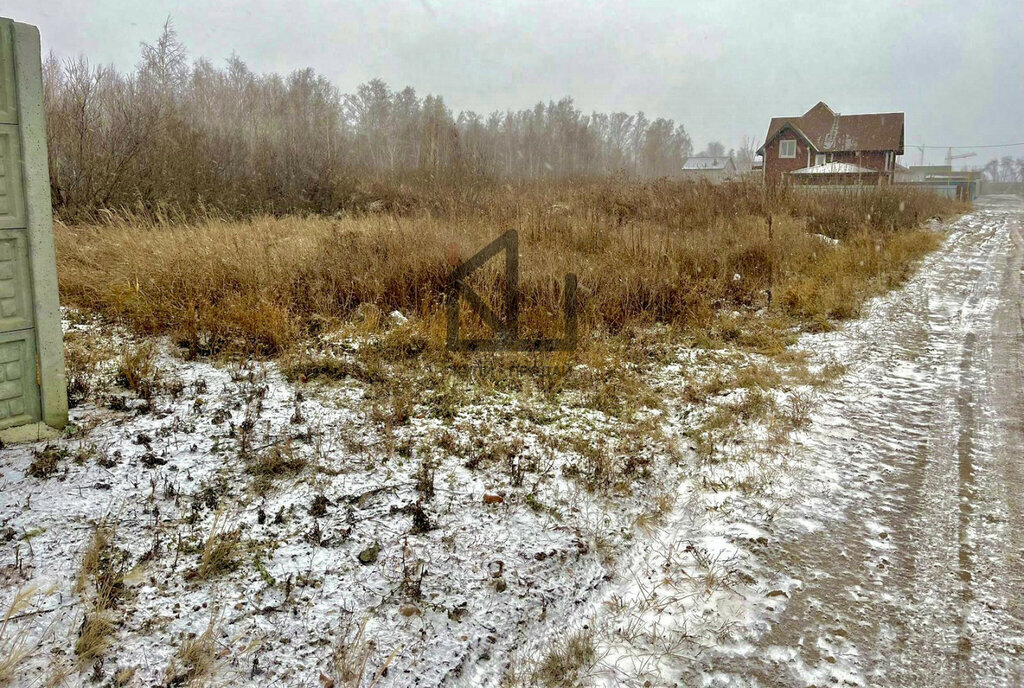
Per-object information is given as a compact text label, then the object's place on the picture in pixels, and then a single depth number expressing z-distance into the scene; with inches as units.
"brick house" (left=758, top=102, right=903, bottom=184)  1617.9
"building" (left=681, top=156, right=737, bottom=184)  2581.0
